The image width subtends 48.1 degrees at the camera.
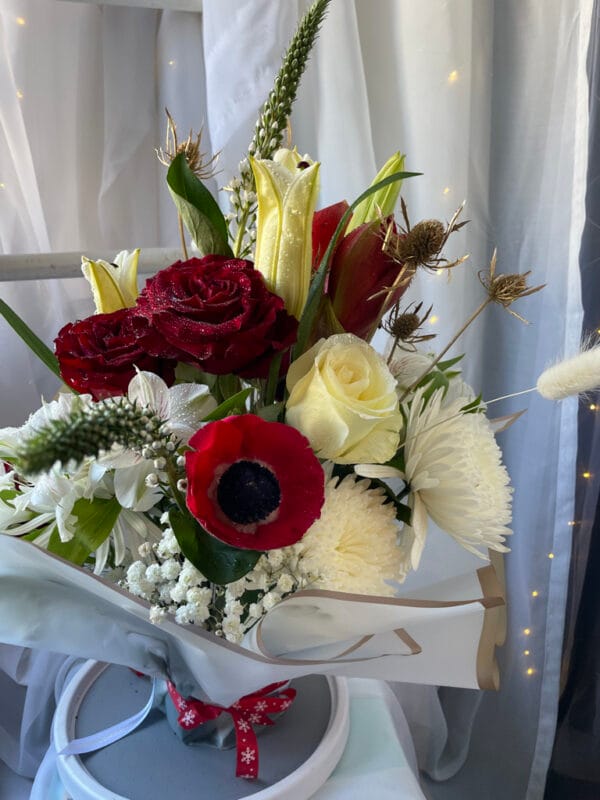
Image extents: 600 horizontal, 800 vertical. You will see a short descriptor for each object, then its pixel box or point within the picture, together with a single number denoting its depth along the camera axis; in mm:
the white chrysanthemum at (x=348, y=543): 421
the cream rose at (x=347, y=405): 390
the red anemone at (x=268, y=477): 384
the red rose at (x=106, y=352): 423
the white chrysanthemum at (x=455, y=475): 426
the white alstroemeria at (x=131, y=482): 413
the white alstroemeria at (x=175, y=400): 419
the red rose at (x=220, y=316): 396
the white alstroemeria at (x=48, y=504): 416
